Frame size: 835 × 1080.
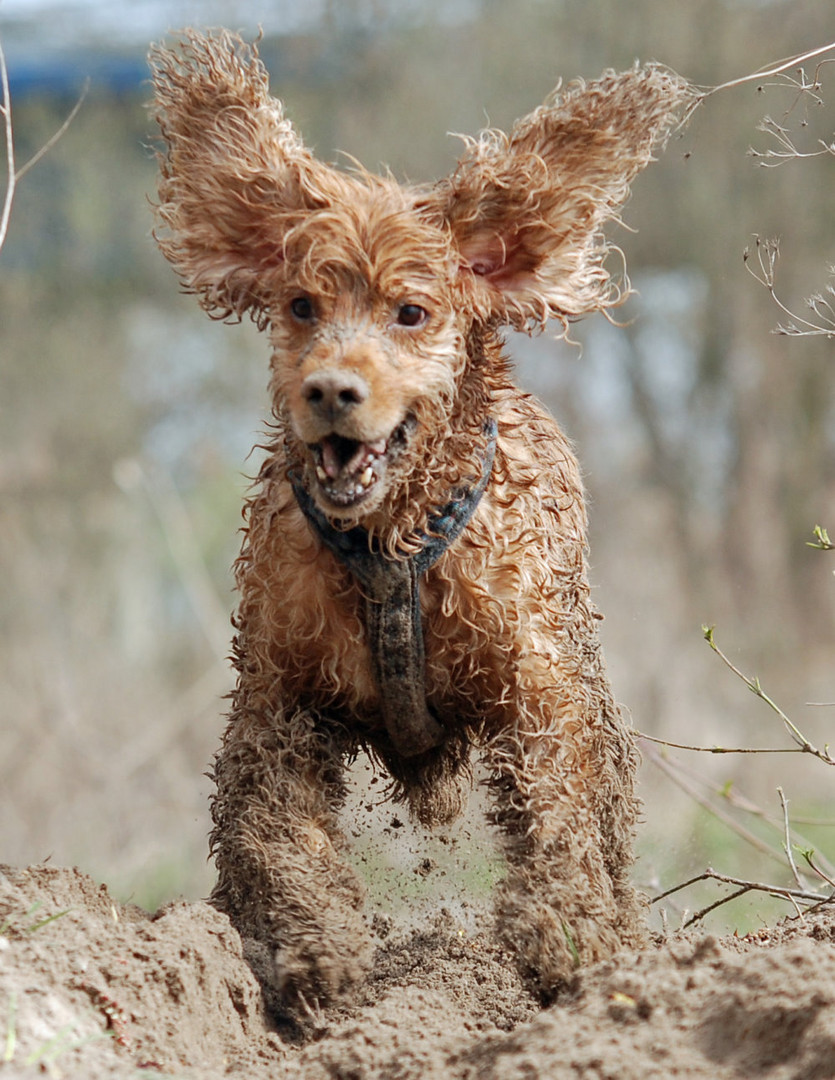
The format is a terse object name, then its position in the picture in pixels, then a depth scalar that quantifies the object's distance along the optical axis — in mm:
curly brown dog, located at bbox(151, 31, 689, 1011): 8023
